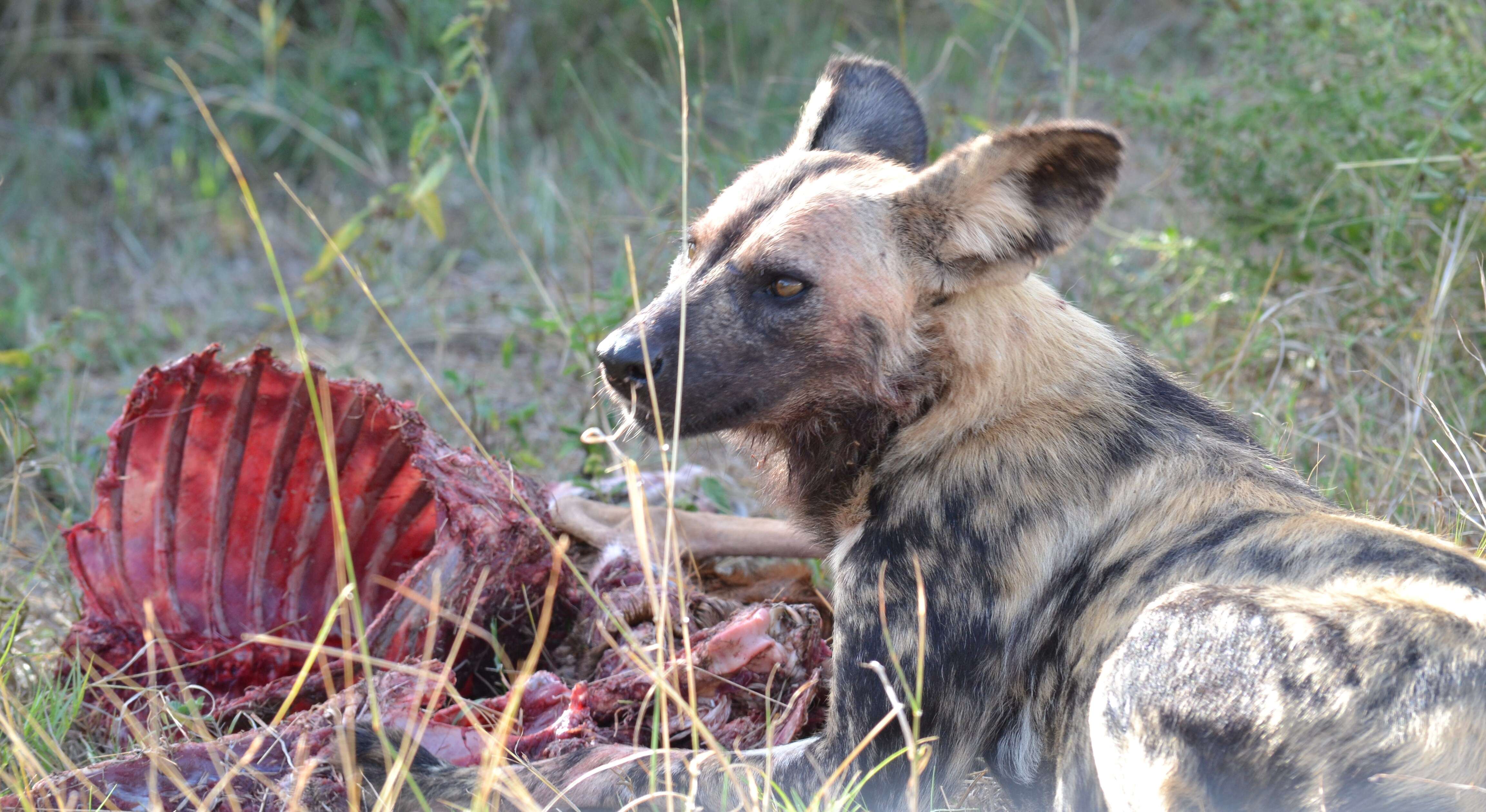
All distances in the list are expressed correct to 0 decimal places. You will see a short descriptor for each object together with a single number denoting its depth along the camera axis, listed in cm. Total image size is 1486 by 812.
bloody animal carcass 571
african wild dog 429
